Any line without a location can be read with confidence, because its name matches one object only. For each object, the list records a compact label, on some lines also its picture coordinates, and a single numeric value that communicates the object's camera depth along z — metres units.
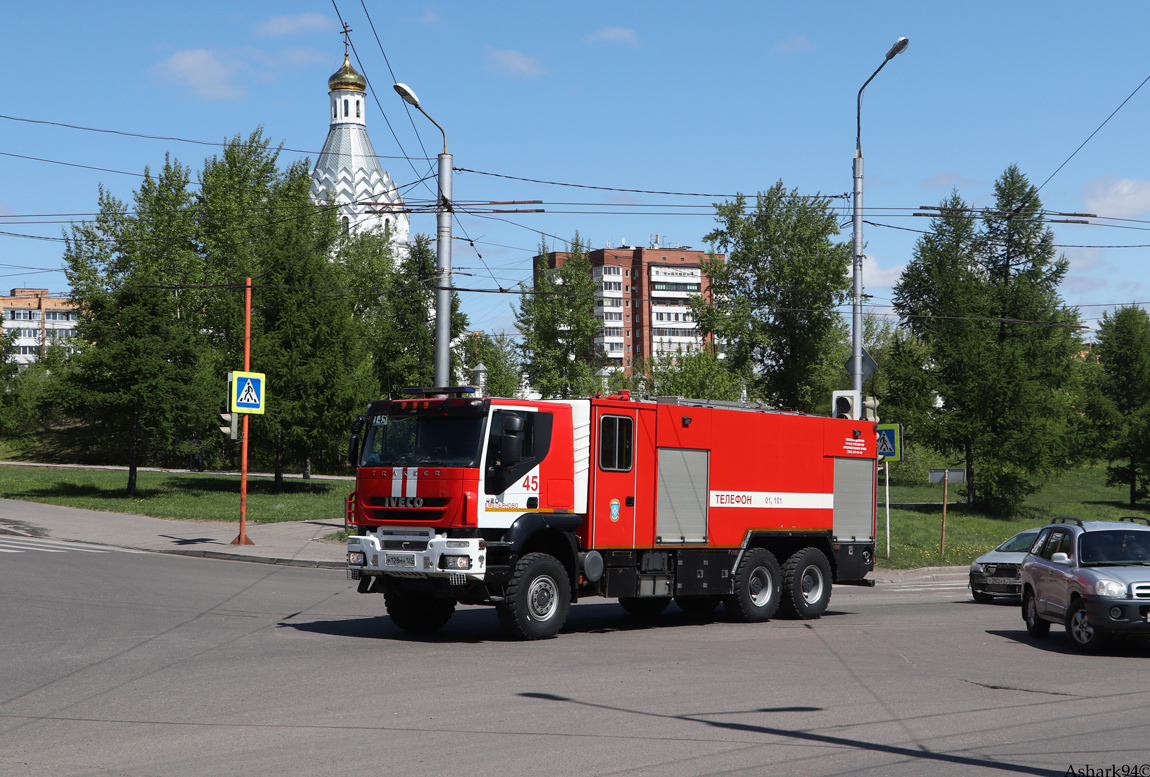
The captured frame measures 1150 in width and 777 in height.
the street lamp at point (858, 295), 22.50
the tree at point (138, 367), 34.03
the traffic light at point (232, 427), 23.87
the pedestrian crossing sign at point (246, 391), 23.97
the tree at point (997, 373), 46.62
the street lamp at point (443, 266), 20.36
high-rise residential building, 130.00
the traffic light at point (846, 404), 20.75
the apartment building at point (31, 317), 140.00
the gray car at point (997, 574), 18.69
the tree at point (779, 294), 60.41
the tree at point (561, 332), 66.56
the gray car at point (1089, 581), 11.59
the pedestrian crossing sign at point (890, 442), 24.05
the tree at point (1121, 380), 66.31
